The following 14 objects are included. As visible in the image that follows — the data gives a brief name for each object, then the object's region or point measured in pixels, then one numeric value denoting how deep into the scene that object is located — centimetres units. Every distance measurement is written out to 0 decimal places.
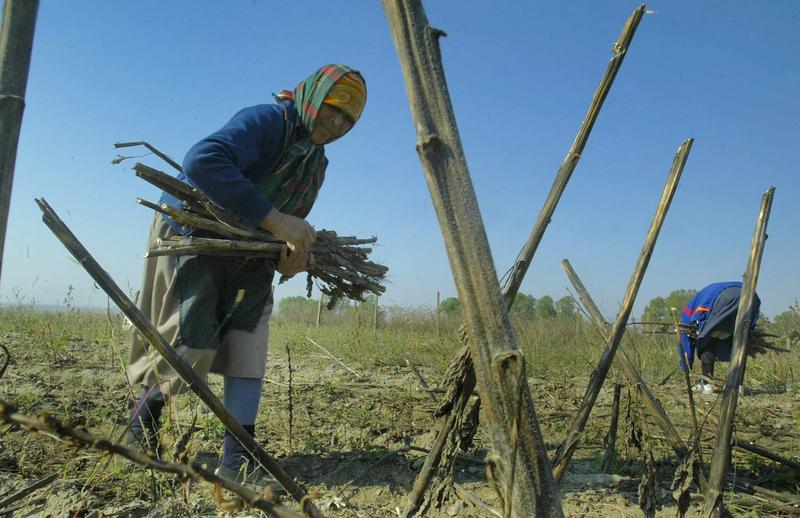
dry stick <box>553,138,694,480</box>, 154
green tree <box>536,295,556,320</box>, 4588
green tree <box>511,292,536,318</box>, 4391
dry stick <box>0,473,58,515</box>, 156
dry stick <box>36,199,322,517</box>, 130
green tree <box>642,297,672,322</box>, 3325
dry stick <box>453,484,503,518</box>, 182
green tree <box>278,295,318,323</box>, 2738
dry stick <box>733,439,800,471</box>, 228
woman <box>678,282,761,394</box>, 614
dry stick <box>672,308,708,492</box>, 146
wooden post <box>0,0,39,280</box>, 96
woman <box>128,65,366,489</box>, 241
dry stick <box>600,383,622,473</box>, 232
